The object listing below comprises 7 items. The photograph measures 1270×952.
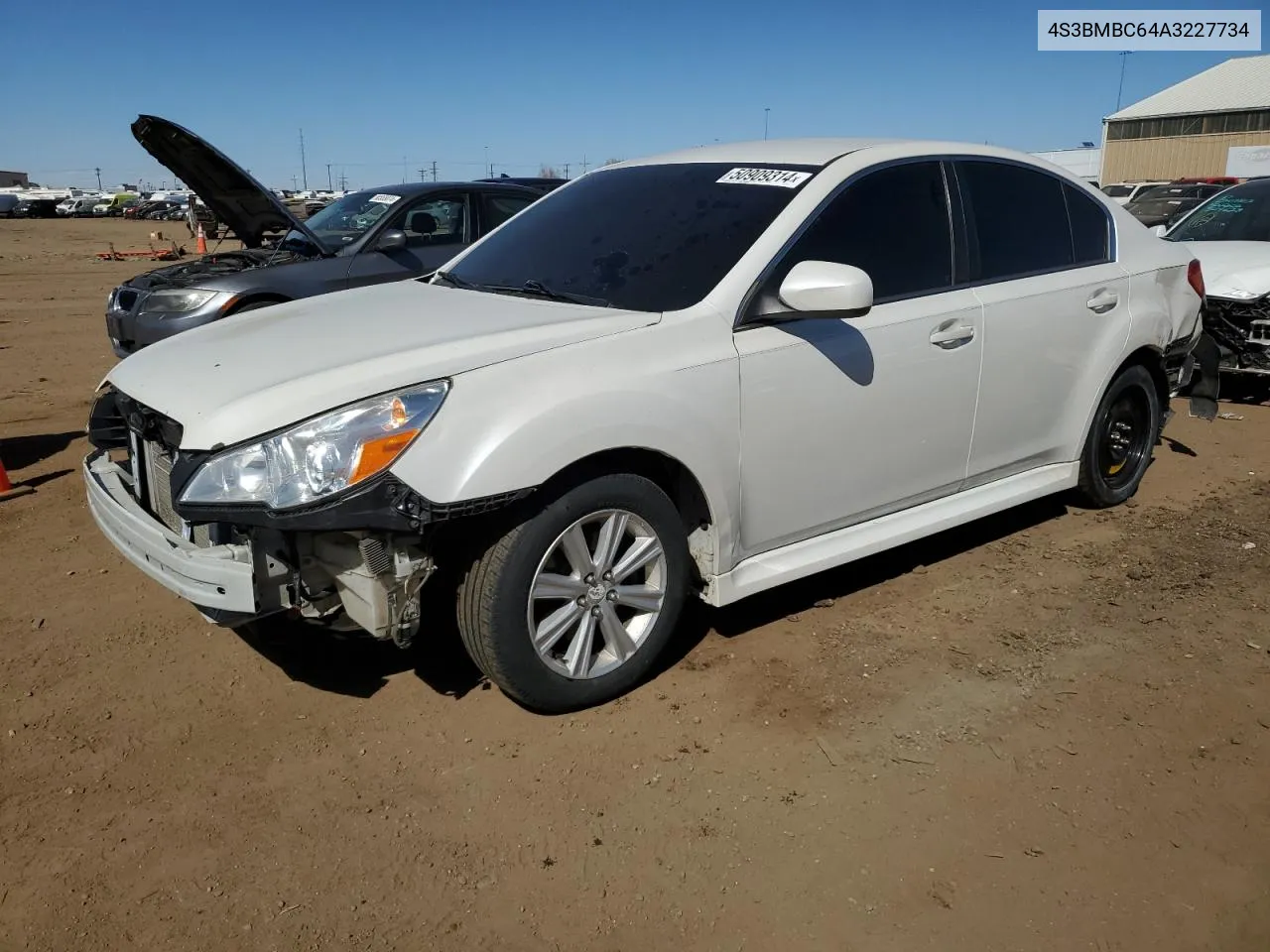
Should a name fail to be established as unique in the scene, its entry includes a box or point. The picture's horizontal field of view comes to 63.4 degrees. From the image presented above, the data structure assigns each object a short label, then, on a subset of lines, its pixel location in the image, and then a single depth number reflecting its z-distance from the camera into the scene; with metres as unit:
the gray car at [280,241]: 7.51
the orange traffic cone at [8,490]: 5.60
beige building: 49.72
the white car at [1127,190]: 23.61
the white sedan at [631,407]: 2.92
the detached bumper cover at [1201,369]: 5.29
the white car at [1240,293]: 7.41
